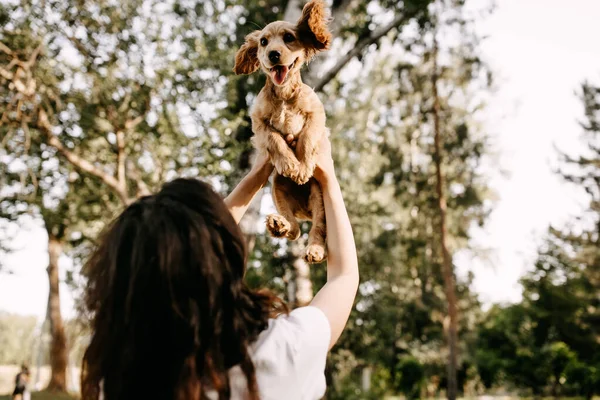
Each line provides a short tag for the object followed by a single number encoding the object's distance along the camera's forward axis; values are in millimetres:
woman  1434
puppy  2188
